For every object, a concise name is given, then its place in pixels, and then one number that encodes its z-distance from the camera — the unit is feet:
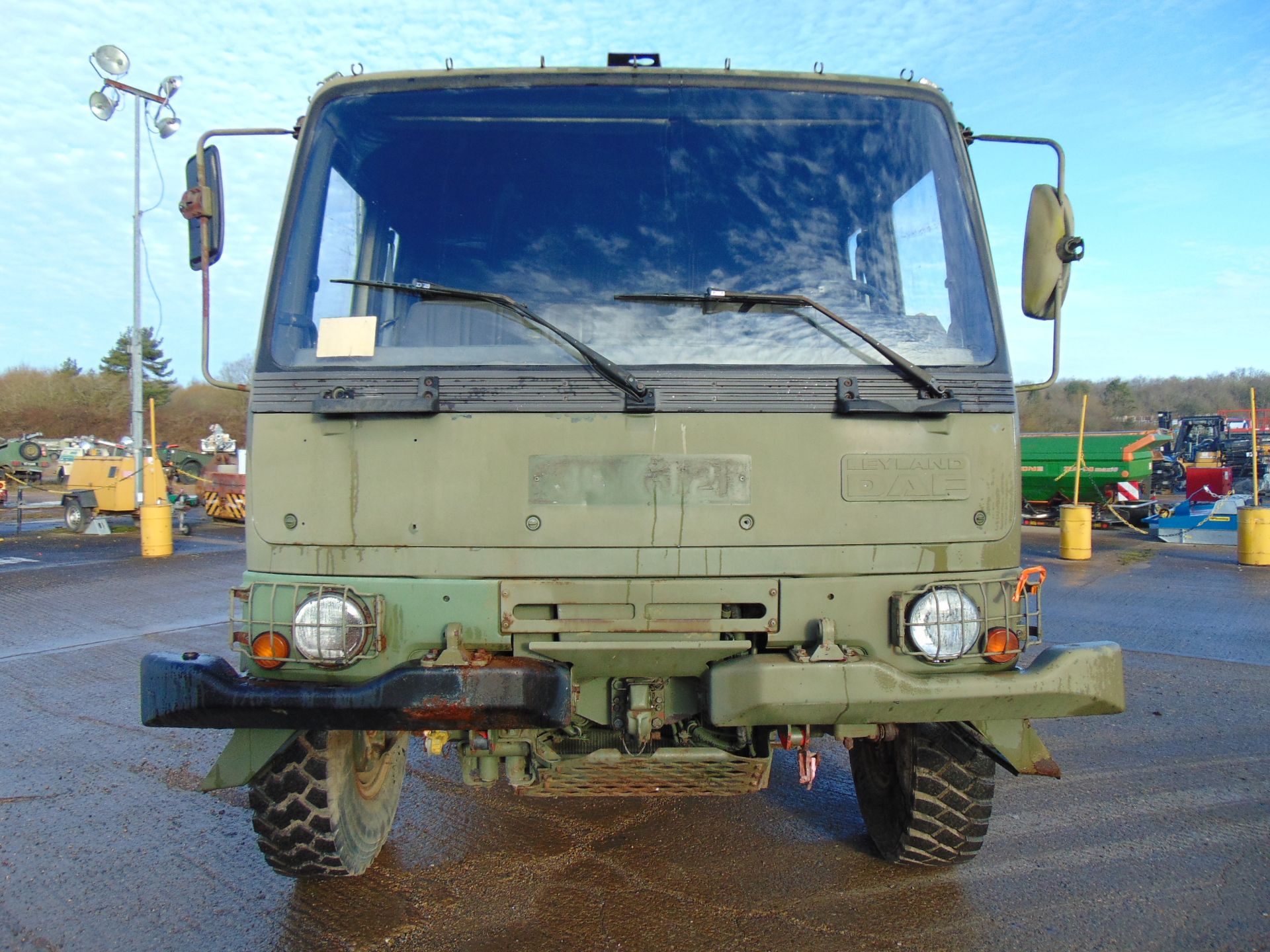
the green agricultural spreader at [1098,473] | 58.83
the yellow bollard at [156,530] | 43.60
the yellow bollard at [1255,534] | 39.17
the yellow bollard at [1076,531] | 42.50
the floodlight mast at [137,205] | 46.62
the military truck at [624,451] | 8.21
